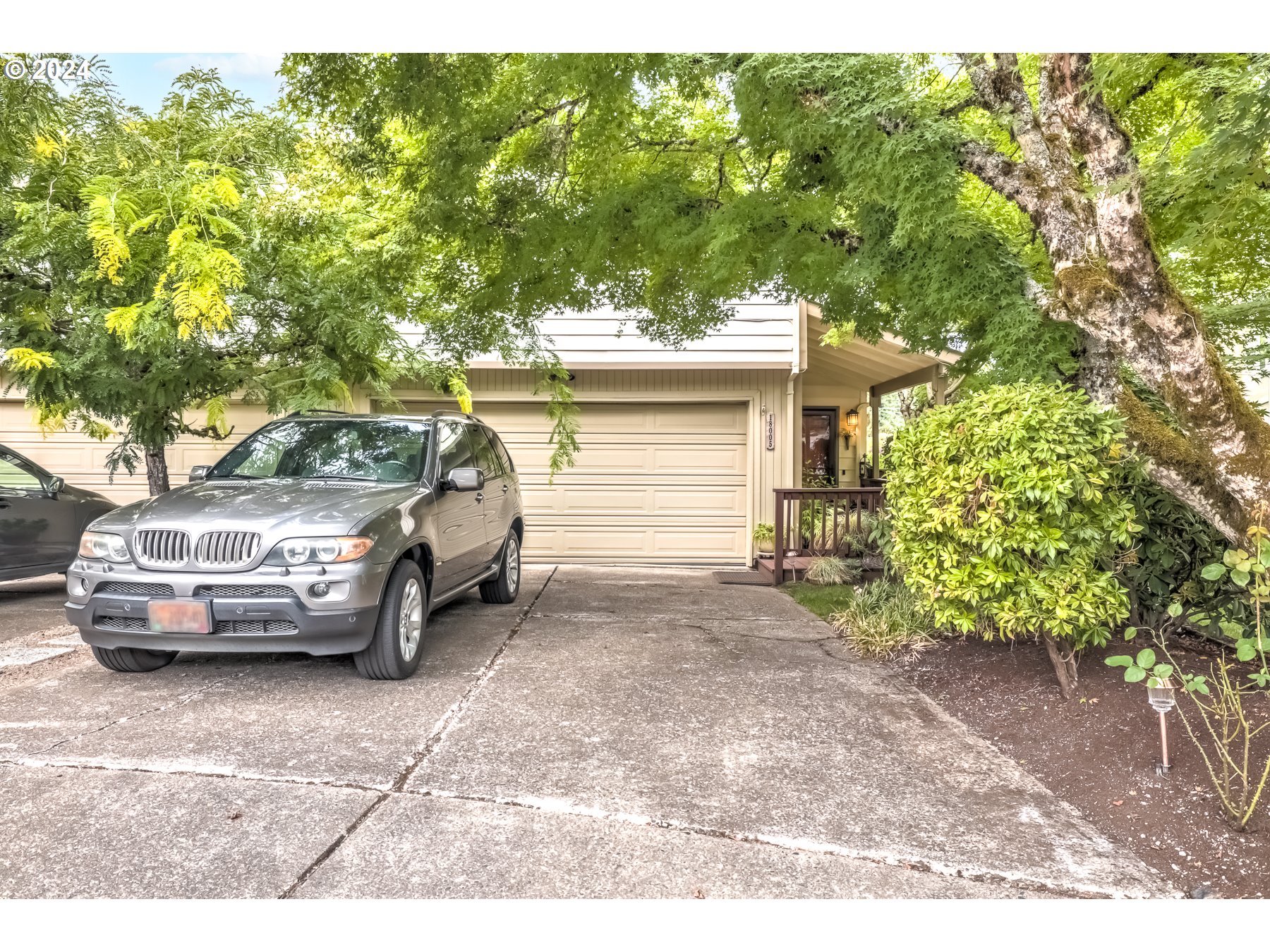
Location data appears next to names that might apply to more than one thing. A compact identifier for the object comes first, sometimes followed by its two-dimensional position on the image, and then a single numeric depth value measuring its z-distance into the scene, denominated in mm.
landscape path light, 3086
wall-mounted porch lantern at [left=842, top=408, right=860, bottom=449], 14242
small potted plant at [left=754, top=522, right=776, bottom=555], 9789
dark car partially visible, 6695
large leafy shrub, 3928
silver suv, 4098
